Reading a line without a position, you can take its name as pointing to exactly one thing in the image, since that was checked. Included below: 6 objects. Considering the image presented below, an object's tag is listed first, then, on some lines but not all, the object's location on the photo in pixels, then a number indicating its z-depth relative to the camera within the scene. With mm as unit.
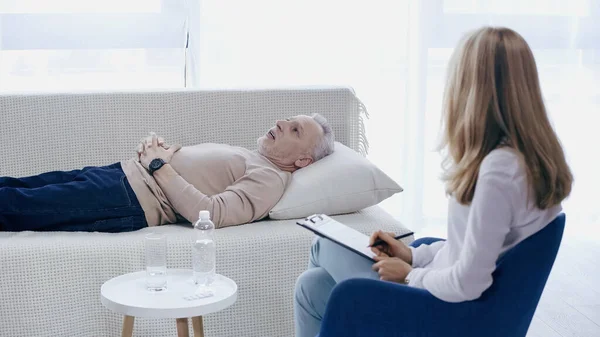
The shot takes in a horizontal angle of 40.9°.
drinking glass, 2098
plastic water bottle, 2105
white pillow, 2674
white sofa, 2373
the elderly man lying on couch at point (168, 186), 2572
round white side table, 1899
